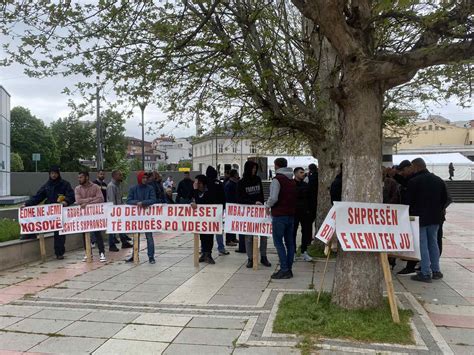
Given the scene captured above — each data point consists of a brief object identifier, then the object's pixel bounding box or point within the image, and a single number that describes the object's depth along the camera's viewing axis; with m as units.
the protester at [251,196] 8.87
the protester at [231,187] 10.62
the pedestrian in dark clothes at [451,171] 37.17
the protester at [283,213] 7.48
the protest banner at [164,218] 8.98
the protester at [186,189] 12.28
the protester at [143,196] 9.23
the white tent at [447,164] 39.12
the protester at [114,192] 10.48
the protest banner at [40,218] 9.20
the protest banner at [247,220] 8.51
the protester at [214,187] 9.40
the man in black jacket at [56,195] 9.62
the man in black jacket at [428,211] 7.53
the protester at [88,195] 9.51
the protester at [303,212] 9.36
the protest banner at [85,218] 9.31
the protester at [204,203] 9.23
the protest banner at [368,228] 5.36
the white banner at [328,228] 5.67
